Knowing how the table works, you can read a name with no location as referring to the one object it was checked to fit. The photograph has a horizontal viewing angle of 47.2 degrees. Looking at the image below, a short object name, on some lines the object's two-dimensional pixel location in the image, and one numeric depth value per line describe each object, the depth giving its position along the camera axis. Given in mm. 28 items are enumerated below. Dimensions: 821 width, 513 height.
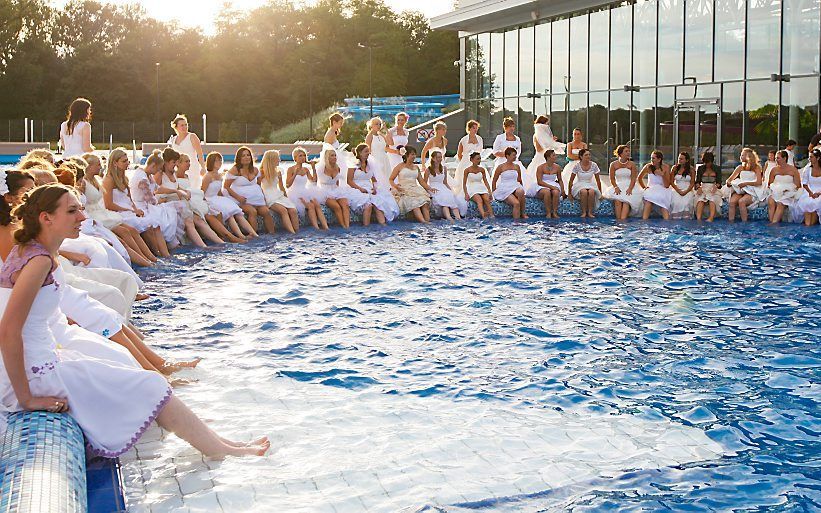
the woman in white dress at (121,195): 11492
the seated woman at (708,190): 17047
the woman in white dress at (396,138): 17875
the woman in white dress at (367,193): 16328
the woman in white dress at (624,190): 17609
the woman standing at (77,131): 13125
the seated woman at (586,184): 17844
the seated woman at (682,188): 17312
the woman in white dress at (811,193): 15797
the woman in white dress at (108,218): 10961
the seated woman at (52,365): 4246
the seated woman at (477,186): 17828
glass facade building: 21797
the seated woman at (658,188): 17344
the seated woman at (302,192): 15922
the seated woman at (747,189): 16766
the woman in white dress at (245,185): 14750
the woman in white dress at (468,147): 18516
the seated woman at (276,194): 15297
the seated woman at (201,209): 13586
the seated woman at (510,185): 17734
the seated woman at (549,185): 17812
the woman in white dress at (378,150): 17250
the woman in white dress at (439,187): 17406
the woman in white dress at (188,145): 15336
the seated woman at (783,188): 16188
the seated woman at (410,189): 17070
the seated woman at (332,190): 16078
